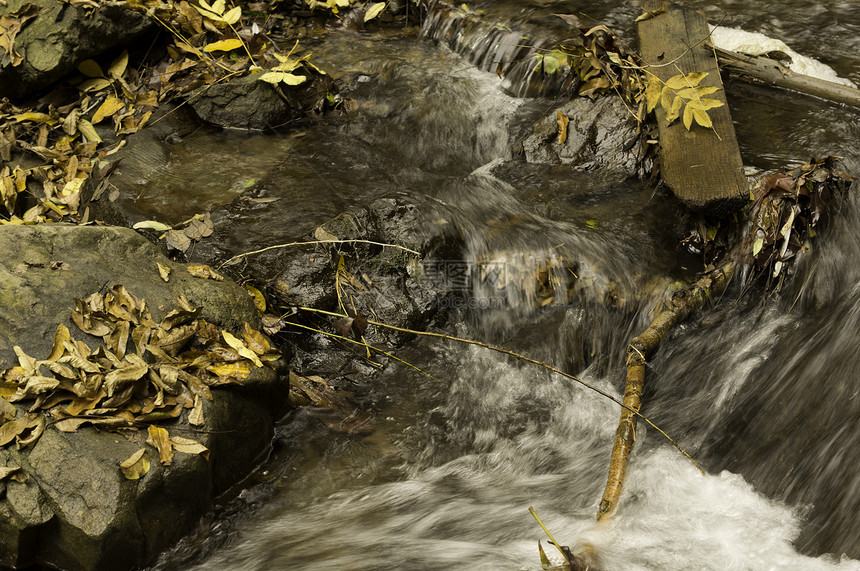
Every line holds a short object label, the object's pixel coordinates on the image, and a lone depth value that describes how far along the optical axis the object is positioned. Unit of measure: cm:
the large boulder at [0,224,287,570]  281
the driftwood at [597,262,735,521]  297
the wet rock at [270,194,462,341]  423
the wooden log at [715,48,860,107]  480
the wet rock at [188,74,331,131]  577
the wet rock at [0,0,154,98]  571
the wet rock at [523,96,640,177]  502
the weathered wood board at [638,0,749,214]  414
